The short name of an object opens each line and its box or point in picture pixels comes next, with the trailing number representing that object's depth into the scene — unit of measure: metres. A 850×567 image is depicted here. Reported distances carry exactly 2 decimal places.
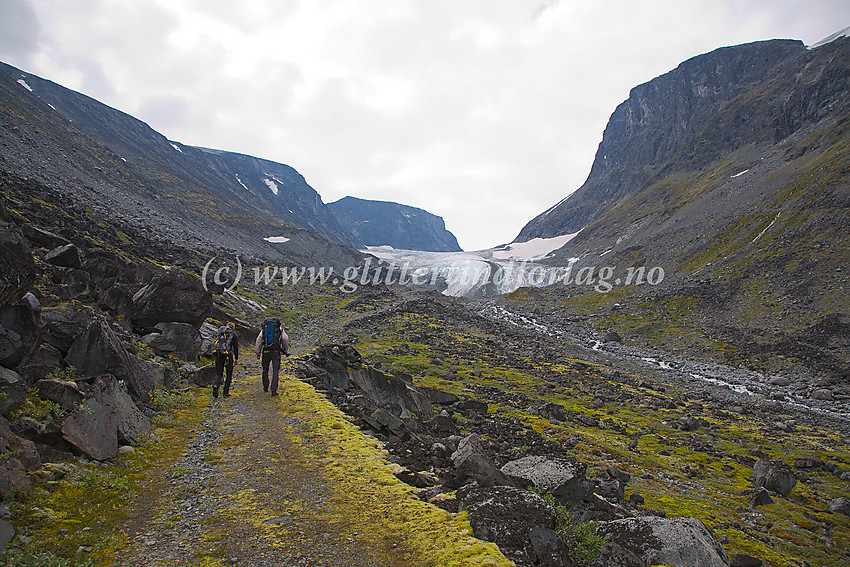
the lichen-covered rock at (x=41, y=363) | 8.84
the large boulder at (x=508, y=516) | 6.78
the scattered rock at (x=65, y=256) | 18.06
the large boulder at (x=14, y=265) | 8.79
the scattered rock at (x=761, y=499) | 16.69
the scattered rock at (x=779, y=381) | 42.50
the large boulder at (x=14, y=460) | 6.28
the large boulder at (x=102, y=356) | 10.79
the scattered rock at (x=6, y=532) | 5.19
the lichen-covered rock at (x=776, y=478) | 18.31
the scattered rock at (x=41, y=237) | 20.03
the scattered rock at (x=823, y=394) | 37.49
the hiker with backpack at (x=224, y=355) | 15.39
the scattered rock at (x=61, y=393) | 8.59
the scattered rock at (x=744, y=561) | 10.91
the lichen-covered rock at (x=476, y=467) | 9.25
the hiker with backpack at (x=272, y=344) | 15.94
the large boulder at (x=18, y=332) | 8.79
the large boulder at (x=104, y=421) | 8.22
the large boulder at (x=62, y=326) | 10.80
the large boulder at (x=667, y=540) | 7.53
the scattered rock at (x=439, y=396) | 24.30
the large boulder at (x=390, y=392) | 20.40
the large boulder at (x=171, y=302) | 18.66
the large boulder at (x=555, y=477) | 10.32
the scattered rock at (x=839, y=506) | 16.70
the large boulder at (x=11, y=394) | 7.55
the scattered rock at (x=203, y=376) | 16.27
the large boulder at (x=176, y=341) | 17.52
